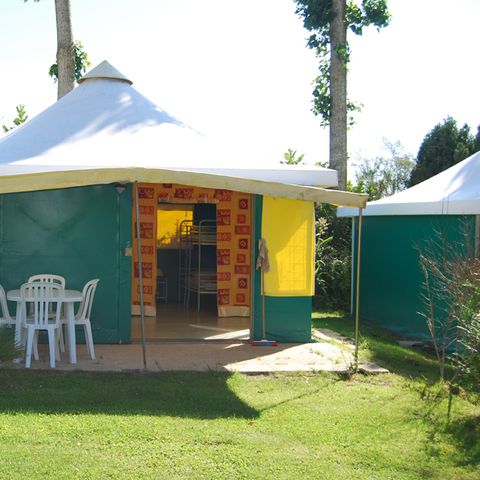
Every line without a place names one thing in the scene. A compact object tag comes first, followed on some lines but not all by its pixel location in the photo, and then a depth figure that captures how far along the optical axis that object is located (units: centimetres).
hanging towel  898
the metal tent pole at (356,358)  743
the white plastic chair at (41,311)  717
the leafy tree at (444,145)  2138
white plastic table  737
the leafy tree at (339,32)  1464
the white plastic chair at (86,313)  759
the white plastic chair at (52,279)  754
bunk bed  1227
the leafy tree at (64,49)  1387
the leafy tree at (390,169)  3756
